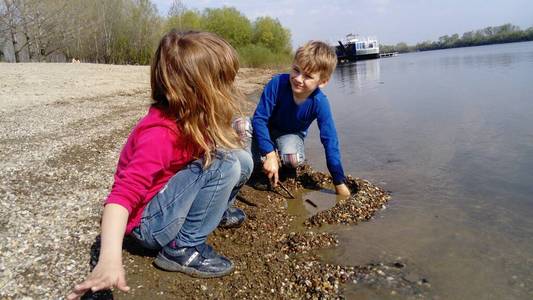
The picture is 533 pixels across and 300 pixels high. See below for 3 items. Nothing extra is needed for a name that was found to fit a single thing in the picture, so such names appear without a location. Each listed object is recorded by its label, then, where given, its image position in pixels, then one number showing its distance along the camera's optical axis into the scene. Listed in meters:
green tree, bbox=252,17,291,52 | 50.66
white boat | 57.78
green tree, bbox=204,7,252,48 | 45.88
